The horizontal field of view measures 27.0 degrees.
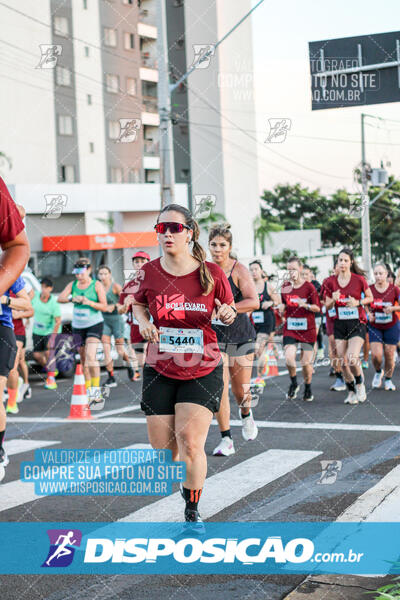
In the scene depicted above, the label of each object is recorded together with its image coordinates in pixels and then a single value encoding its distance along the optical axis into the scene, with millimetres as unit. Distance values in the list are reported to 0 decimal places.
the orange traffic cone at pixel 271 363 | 15484
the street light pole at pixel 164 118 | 14797
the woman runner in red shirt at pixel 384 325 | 12438
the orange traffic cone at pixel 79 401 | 10570
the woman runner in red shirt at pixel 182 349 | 4957
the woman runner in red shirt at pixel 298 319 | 11383
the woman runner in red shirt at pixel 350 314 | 10914
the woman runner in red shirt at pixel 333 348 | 11453
